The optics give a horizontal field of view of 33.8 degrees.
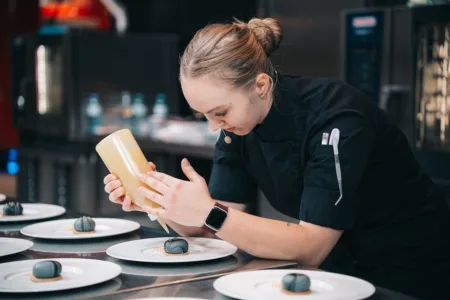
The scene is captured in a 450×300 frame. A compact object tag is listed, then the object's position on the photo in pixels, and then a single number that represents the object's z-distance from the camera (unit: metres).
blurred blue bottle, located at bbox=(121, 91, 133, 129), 5.24
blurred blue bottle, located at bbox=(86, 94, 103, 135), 5.07
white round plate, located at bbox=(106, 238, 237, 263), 1.54
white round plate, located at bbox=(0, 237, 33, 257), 1.61
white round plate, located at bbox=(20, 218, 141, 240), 1.77
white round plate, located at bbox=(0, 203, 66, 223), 2.00
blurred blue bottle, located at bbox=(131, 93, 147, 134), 5.19
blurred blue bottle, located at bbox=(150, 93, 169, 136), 5.25
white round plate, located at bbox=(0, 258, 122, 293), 1.34
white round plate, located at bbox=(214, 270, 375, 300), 1.26
